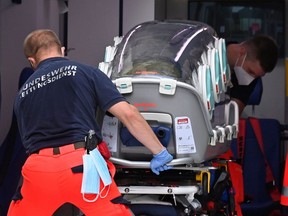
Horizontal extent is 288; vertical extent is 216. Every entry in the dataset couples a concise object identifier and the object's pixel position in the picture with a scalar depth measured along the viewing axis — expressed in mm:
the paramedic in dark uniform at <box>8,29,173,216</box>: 8352
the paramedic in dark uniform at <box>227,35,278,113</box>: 11914
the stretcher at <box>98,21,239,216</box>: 8977
